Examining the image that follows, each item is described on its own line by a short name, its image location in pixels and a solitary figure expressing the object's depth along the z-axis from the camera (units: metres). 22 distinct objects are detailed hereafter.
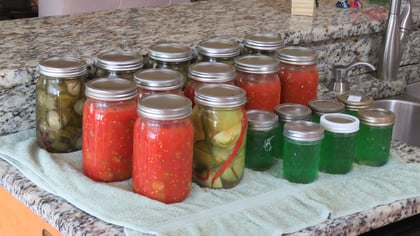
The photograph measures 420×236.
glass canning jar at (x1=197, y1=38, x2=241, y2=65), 1.33
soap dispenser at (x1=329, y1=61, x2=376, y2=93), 1.76
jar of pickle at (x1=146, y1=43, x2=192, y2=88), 1.29
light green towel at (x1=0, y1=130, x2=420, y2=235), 1.03
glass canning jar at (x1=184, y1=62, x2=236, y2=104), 1.21
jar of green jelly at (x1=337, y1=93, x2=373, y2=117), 1.34
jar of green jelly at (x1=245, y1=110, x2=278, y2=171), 1.20
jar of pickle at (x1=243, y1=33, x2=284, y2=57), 1.40
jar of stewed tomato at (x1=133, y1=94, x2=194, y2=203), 1.05
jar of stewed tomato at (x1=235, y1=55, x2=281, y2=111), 1.28
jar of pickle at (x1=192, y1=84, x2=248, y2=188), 1.11
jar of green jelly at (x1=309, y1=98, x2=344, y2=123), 1.29
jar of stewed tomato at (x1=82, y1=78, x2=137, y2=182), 1.12
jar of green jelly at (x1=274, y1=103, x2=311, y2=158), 1.25
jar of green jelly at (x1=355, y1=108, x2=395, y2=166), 1.26
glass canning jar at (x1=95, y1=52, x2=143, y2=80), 1.24
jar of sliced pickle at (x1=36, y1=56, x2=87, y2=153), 1.21
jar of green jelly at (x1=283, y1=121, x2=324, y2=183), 1.16
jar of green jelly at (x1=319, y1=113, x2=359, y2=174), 1.20
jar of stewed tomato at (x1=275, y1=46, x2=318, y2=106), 1.36
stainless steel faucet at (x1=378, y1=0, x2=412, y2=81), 1.90
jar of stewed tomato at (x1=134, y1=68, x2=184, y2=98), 1.16
